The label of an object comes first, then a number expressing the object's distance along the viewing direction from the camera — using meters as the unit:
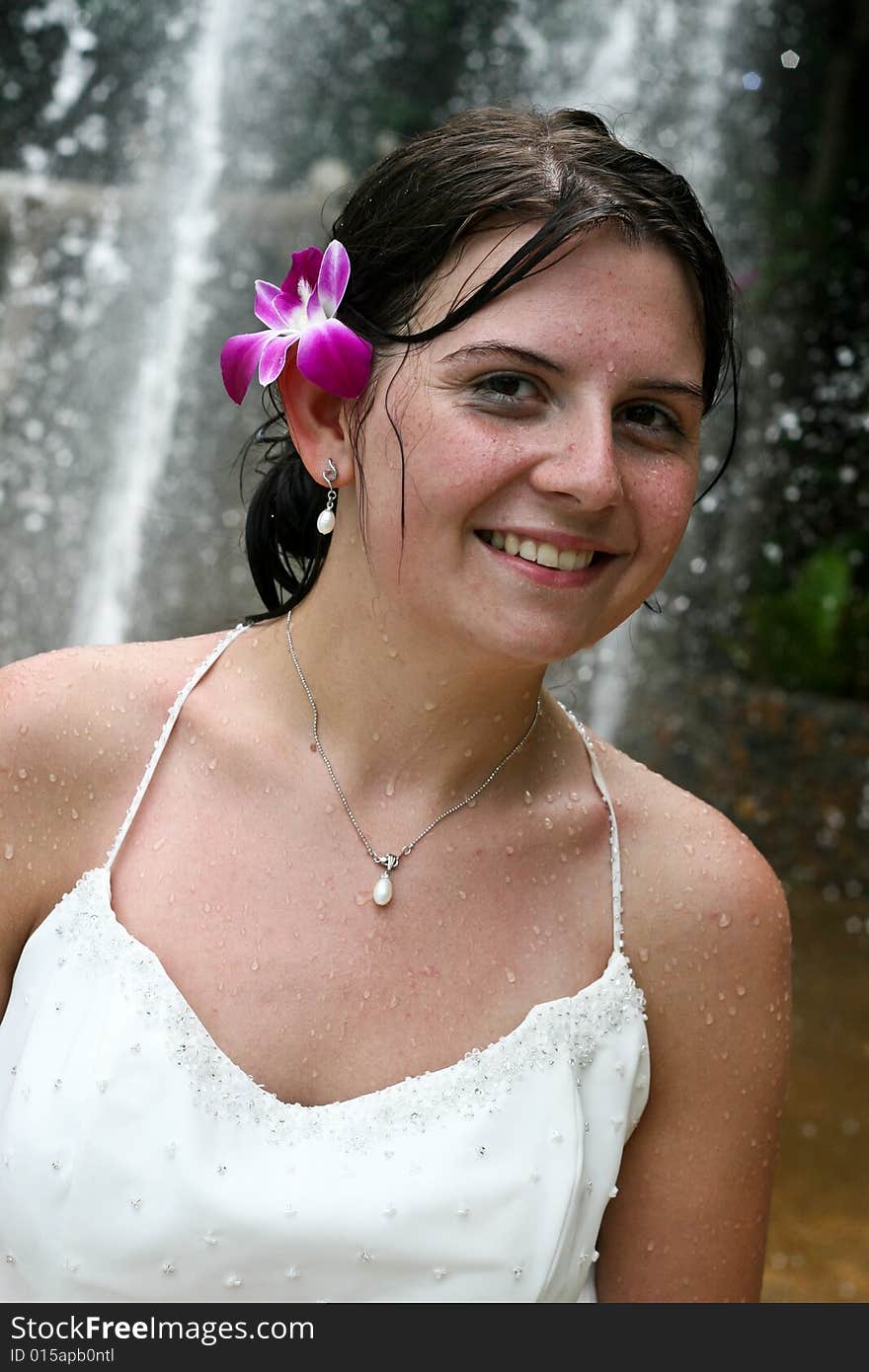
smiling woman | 1.67
